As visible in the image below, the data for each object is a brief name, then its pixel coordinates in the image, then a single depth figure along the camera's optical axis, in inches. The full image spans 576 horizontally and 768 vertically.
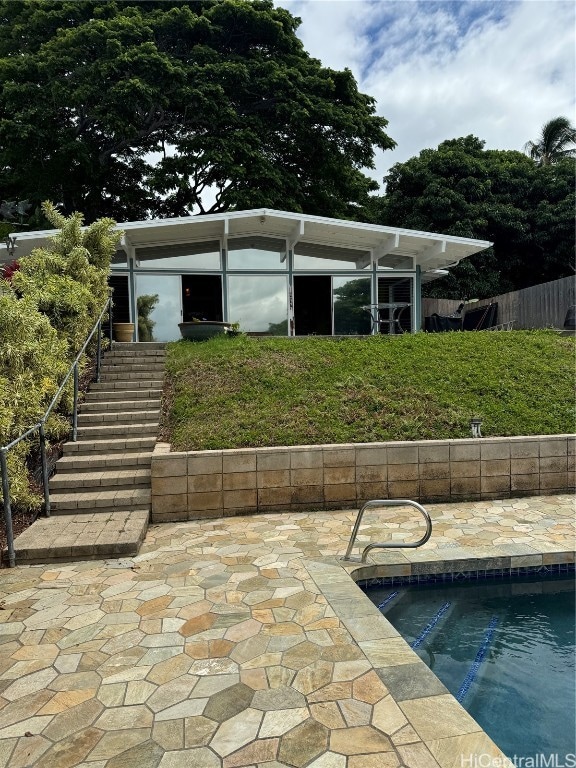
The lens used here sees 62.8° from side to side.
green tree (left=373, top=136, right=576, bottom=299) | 732.7
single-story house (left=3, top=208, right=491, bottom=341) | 481.7
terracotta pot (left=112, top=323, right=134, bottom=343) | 443.8
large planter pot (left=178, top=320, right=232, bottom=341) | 402.9
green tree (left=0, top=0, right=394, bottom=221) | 576.7
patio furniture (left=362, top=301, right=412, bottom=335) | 488.7
